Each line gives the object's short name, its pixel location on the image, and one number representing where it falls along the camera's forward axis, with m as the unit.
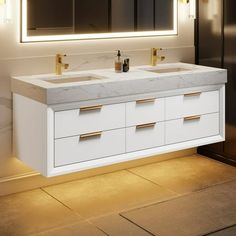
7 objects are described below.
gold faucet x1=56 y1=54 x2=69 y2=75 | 3.70
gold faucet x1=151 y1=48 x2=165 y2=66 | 4.19
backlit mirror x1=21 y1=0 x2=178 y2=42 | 3.65
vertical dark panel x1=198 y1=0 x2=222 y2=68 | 4.31
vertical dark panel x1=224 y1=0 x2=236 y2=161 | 4.18
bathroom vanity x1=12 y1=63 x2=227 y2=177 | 3.37
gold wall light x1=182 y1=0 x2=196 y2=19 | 4.34
